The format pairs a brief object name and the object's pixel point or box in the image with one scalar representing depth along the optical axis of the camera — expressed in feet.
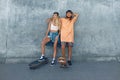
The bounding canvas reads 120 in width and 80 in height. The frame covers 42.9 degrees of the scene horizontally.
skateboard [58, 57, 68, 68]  13.59
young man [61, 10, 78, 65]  14.23
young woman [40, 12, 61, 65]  14.34
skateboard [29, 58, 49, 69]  13.85
